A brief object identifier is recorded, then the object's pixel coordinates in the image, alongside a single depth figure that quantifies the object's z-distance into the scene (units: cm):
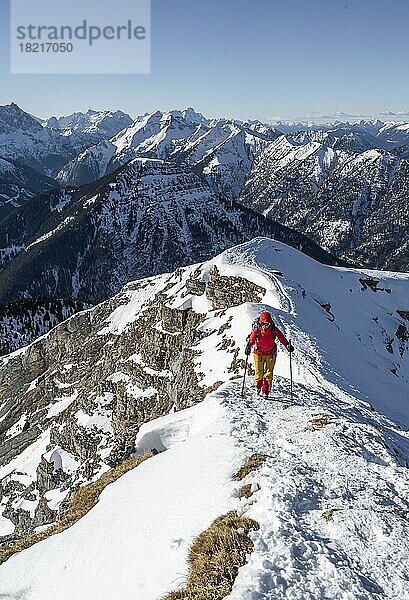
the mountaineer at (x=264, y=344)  1983
